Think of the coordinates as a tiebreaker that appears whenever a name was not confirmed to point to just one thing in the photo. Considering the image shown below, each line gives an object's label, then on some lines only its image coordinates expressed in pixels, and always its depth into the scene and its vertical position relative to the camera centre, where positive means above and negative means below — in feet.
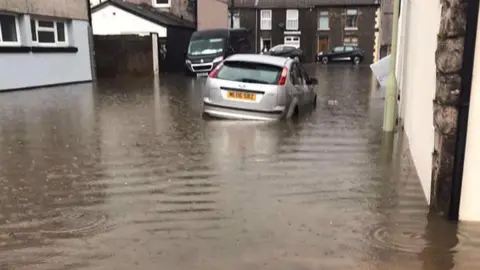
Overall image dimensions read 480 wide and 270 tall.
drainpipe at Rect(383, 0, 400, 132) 29.37 -3.36
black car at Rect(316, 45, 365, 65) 150.30 -6.71
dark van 86.69 -2.61
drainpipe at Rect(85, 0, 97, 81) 70.44 -1.05
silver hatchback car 33.12 -3.72
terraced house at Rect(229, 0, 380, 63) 171.53 +4.05
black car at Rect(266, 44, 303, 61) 139.94 -5.10
